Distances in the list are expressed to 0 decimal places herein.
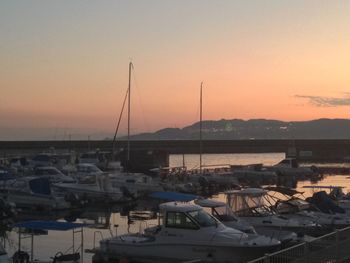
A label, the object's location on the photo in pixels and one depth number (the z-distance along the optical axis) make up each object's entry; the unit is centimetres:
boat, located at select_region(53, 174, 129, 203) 4325
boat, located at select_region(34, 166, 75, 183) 4845
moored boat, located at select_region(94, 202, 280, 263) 2030
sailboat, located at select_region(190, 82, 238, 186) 5666
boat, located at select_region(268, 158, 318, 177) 7230
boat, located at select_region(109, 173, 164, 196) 4838
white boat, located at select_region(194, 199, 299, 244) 2297
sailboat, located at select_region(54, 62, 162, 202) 4341
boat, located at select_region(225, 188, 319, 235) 2556
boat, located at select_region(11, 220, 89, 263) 1878
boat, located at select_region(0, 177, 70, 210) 3919
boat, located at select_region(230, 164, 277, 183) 6794
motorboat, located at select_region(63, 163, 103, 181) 5476
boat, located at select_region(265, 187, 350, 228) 2833
